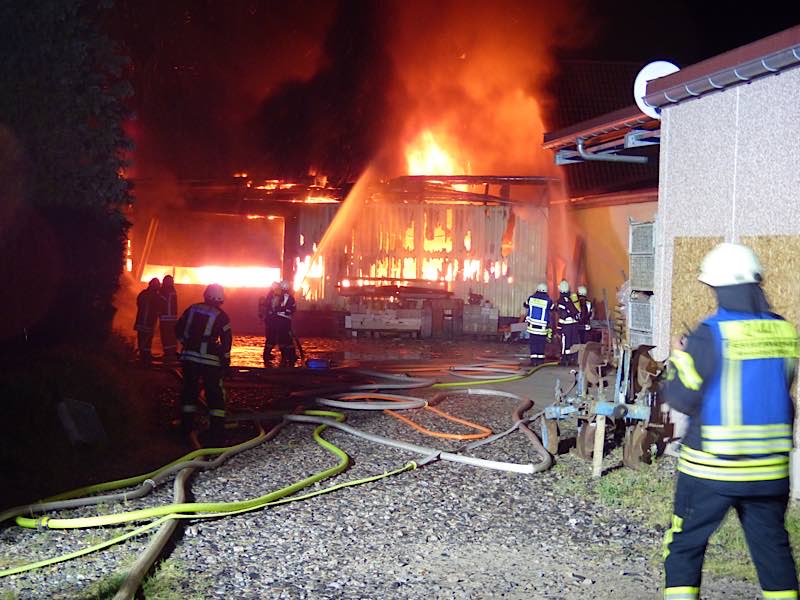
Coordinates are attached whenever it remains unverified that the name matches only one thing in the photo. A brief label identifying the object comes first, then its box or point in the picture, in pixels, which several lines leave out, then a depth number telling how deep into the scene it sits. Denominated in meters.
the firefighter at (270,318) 15.33
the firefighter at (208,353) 9.05
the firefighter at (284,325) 15.23
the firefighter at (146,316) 14.60
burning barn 21.48
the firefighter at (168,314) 15.08
